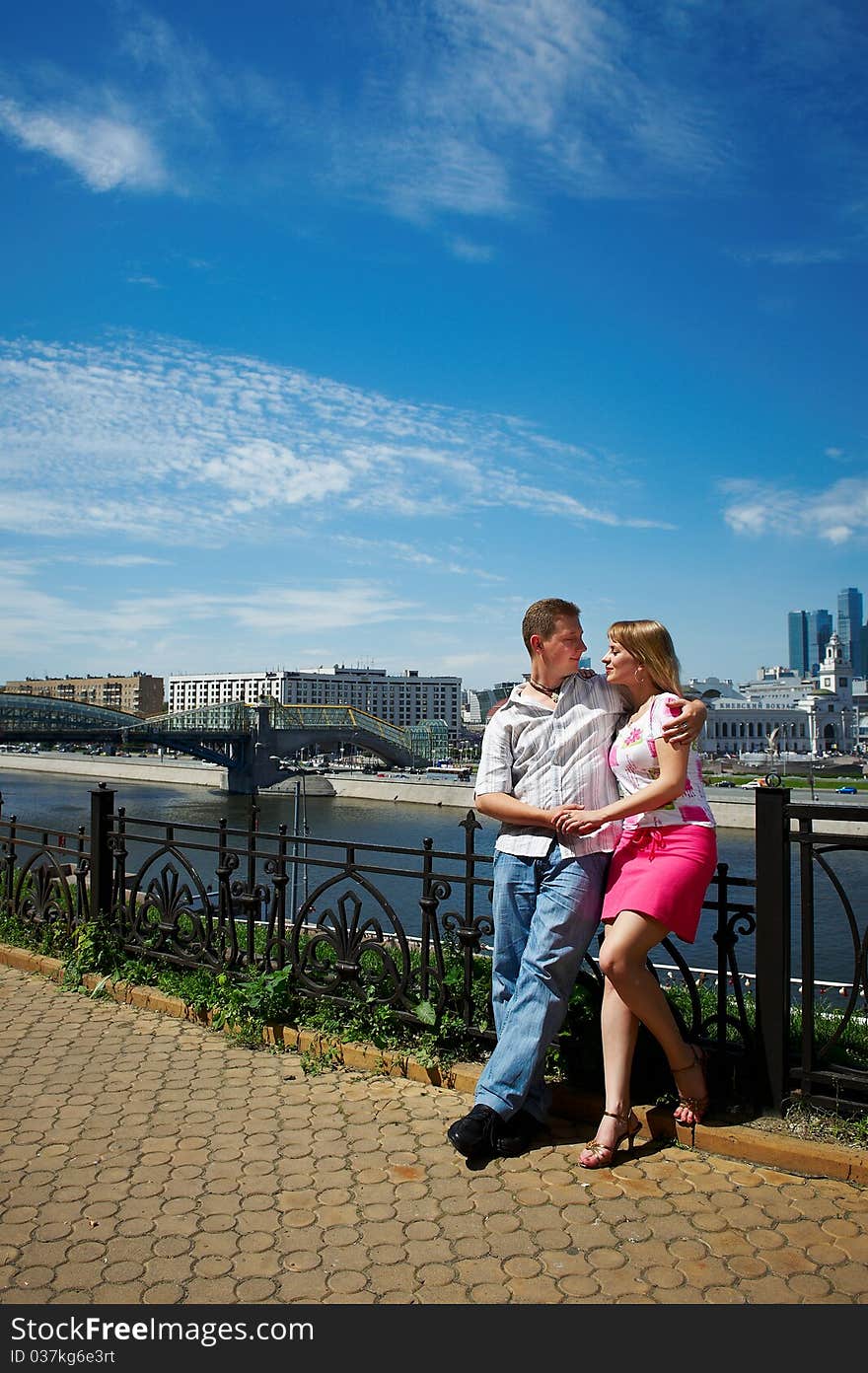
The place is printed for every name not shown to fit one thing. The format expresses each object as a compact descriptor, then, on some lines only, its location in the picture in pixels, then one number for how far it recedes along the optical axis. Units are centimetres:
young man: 318
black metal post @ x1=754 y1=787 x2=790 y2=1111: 329
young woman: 312
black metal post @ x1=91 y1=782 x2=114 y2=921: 563
